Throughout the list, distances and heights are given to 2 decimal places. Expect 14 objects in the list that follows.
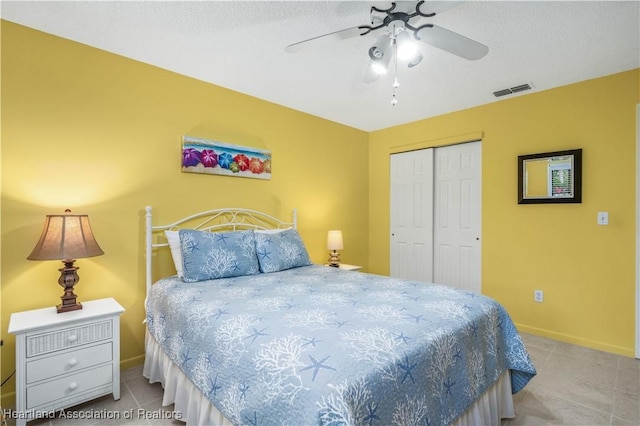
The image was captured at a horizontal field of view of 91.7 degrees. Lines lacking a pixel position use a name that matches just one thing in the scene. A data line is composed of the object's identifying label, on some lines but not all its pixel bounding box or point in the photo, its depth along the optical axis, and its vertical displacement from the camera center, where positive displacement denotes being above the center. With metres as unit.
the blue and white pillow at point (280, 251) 2.62 -0.35
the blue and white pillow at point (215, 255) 2.27 -0.34
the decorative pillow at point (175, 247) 2.39 -0.29
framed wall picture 2.77 +0.50
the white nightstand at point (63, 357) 1.72 -0.88
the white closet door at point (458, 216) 3.59 -0.03
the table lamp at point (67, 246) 1.86 -0.22
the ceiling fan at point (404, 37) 1.64 +0.97
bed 1.08 -0.57
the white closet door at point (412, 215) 4.00 -0.03
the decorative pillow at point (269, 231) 2.83 -0.19
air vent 2.97 +1.22
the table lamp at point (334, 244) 3.67 -0.38
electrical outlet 3.12 -0.83
